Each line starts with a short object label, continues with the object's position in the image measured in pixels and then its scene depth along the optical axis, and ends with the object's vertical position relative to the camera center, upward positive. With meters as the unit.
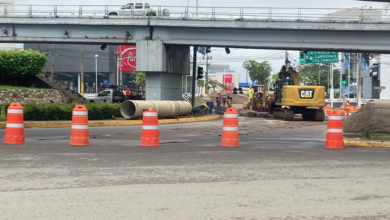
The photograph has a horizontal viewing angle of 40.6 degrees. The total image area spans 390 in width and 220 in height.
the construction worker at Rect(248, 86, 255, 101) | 48.98 -0.23
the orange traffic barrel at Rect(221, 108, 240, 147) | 14.01 -1.05
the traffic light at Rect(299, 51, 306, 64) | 53.52 +3.40
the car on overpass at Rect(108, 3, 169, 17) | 38.91 +5.85
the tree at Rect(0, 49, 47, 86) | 40.38 +1.82
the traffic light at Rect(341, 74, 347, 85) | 46.56 +0.95
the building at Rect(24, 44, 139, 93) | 95.81 +5.53
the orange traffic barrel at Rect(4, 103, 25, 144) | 13.62 -1.00
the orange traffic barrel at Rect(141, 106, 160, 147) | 13.71 -1.11
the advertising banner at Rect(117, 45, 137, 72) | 95.38 +5.65
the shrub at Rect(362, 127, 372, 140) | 15.62 -1.29
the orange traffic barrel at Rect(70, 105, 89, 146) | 13.47 -1.00
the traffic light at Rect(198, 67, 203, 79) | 39.13 +1.32
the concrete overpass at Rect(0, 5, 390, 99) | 36.59 +4.11
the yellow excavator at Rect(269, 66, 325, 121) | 33.47 -0.73
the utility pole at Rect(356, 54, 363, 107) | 59.20 +0.50
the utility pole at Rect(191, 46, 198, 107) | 39.60 +1.22
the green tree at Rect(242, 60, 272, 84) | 131.12 +5.27
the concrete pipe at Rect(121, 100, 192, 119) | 27.70 -1.01
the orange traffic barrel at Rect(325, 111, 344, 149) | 13.92 -1.15
